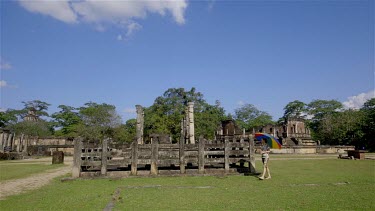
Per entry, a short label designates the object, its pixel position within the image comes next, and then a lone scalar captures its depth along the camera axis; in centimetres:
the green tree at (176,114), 5353
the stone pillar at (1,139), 3497
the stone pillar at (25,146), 3623
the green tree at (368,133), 4631
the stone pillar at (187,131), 1956
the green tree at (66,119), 6549
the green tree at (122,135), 5243
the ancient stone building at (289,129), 5795
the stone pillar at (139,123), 1956
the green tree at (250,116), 8941
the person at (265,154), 1185
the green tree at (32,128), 6091
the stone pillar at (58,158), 2194
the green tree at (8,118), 6019
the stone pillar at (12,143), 3891
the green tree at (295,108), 8412
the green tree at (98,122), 5288
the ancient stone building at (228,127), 4315
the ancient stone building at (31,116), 7145
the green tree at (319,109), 7899
